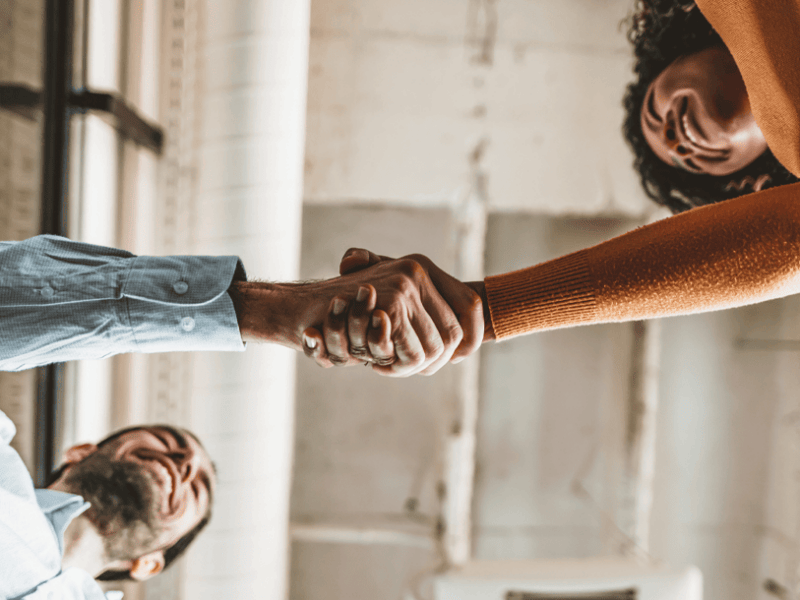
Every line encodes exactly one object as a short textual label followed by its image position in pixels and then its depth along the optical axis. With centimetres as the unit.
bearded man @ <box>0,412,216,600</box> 94
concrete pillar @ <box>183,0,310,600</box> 175
